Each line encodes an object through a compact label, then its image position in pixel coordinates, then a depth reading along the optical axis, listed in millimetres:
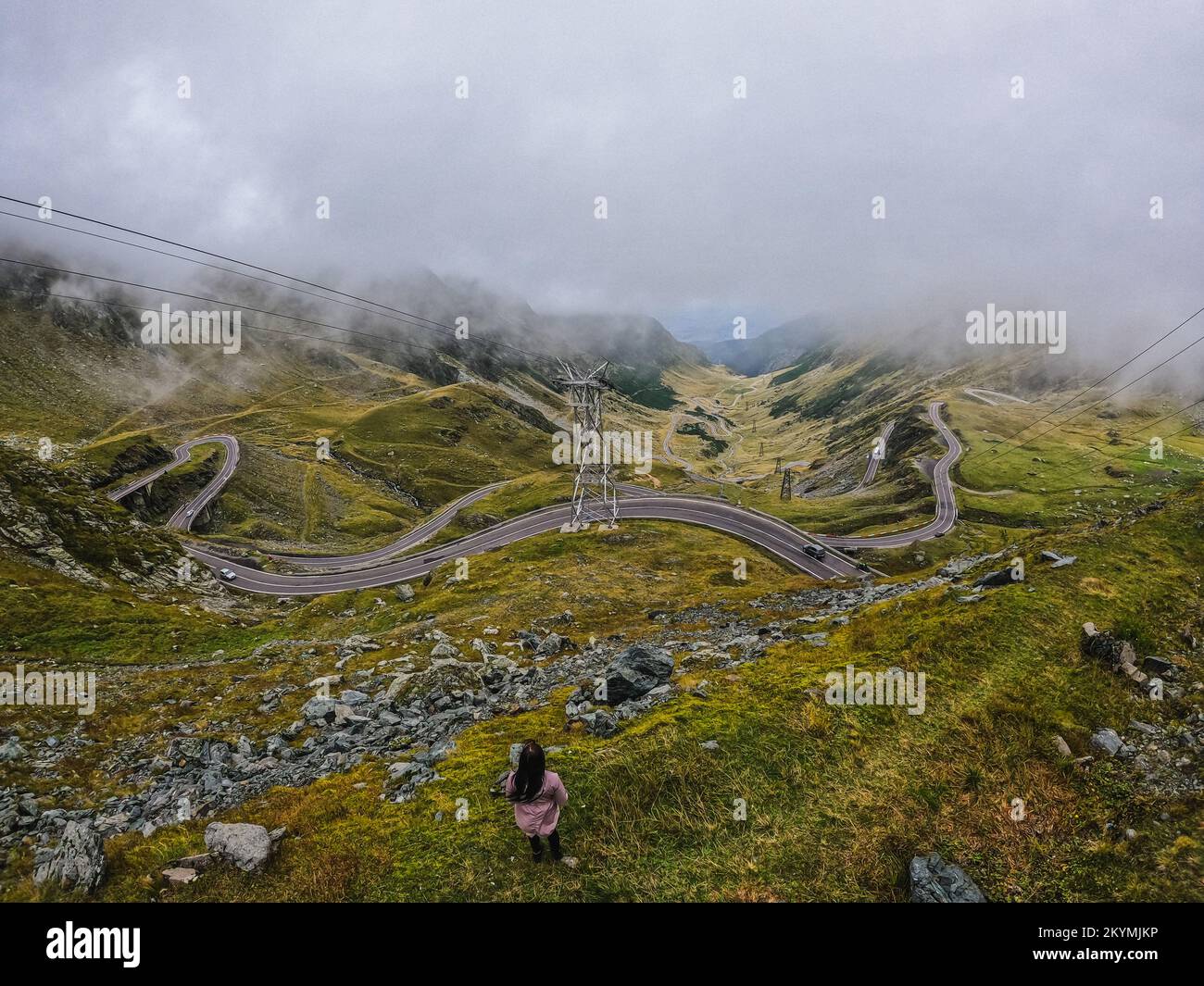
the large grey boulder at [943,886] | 8703
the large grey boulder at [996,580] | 21430
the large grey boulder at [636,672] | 17594
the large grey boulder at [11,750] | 17000
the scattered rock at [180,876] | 10016
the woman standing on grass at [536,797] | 9336
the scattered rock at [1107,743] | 11305
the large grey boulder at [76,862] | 10164
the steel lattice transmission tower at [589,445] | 66125
